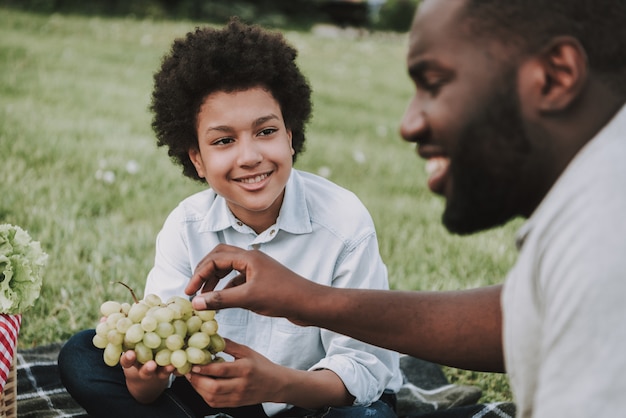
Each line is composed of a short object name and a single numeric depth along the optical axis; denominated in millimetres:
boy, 2408
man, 1189
